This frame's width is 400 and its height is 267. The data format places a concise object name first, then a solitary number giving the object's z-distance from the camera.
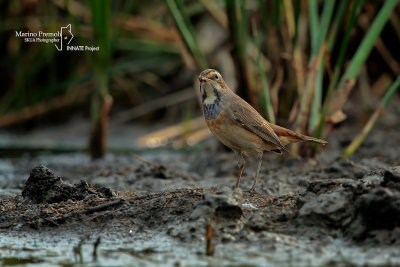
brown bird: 11.67
